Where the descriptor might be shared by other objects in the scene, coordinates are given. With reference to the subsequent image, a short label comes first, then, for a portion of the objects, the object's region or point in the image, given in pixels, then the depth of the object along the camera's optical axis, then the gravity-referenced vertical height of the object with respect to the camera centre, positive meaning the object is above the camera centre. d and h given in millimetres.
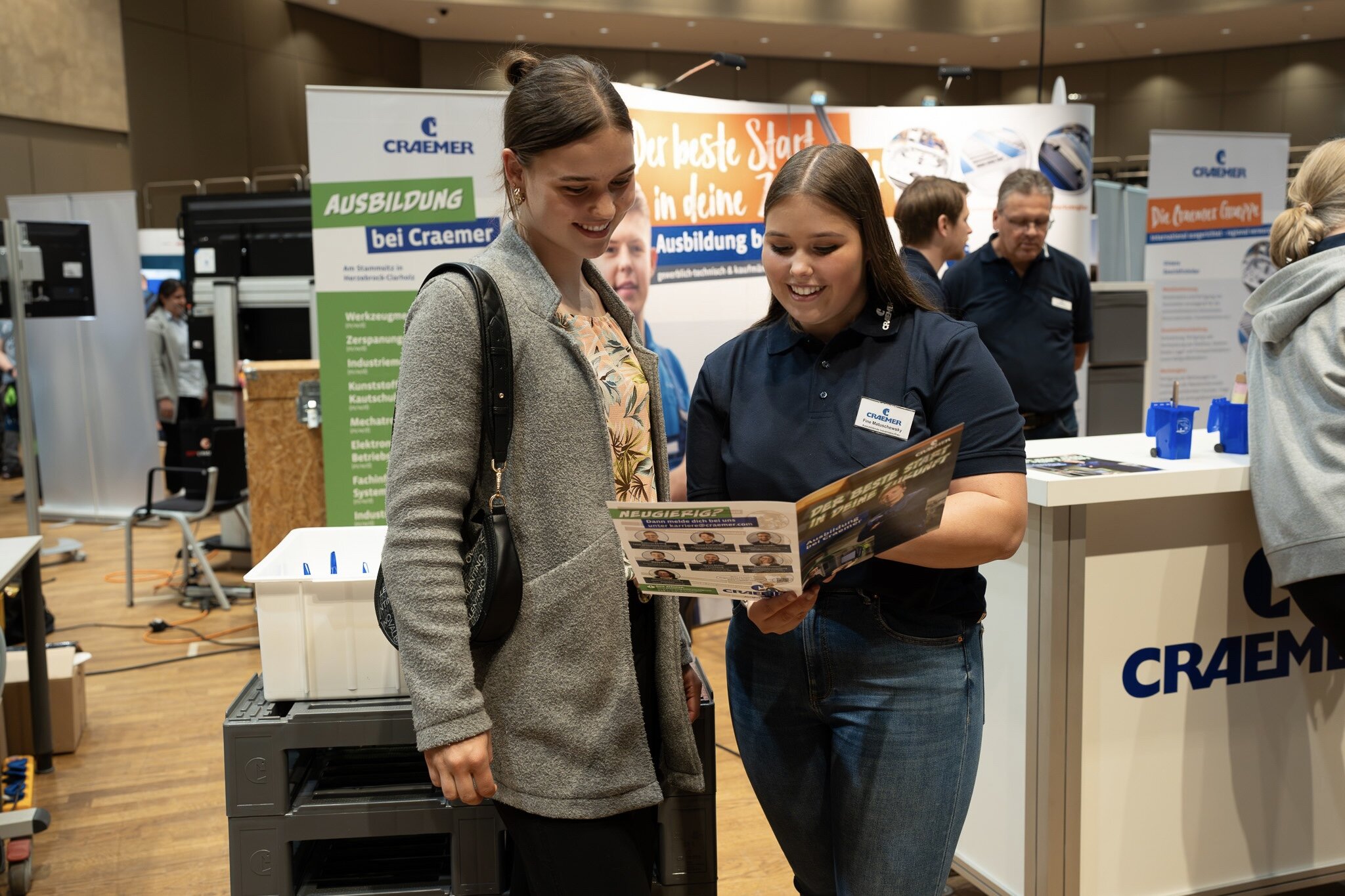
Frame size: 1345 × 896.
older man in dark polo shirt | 4052 +115
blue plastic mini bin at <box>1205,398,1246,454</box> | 2371 -223
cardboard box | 3658 -1232
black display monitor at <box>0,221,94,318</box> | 5676 +452
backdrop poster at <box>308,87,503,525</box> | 3861 +448
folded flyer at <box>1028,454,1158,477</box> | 2201 -291
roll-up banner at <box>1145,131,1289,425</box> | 6734 +512
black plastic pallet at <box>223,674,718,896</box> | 1683 -752
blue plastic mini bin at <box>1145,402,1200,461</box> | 2336 -224
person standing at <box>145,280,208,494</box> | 7395 -135
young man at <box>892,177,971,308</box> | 3678 +396
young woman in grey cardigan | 1205 -223
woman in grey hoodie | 2000 -139
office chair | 5477 -750
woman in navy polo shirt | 1320 -249
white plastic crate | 1757 -488
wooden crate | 4625 -474
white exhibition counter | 2201 -826
